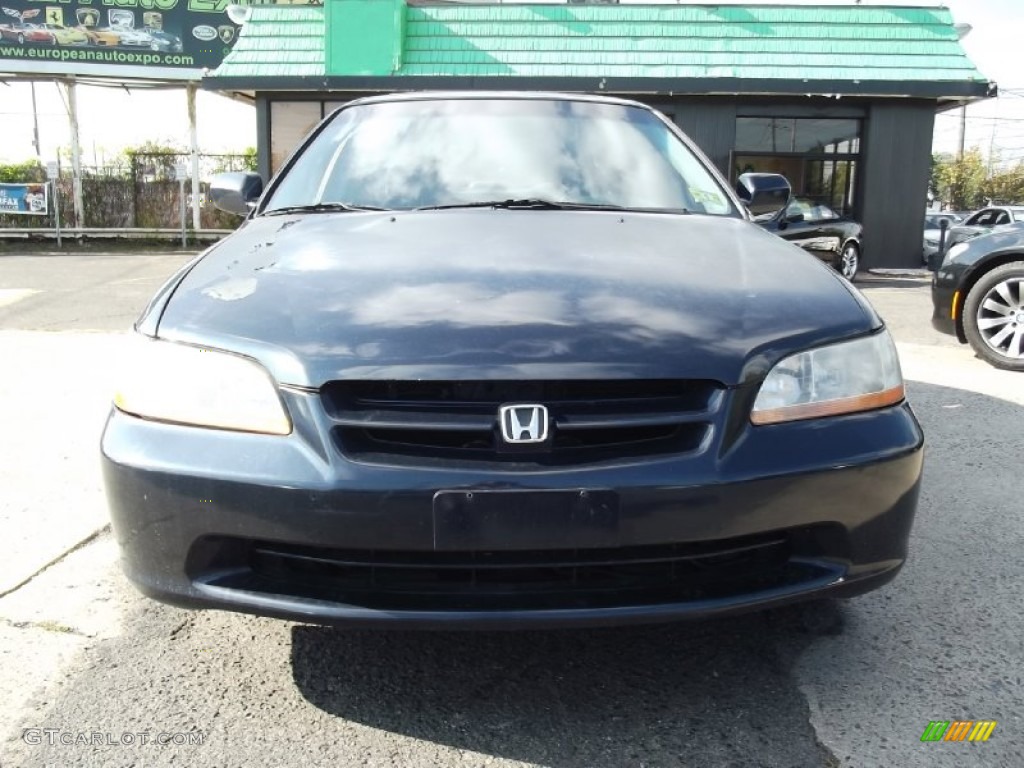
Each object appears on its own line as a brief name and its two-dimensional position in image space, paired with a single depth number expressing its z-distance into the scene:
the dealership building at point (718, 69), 14.31
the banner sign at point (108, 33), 21.92
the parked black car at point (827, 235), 12.38
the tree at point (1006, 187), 50.60
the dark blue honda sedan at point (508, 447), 1.80
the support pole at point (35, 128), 37.81
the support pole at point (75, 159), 21.47
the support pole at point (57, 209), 19.59
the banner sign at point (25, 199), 20.70
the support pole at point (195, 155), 21.42
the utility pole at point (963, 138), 51.88
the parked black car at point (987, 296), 6.39
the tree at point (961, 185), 51.12
